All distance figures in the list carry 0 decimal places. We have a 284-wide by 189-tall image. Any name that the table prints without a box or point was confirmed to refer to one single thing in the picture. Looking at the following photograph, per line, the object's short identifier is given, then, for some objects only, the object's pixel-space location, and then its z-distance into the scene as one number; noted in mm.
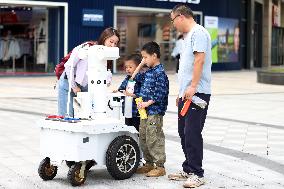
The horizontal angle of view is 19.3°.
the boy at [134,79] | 9008
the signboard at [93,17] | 36051
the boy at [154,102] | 8735
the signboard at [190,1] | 41902
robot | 8016
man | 7870
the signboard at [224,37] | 44629
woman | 8800
